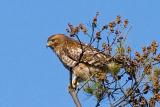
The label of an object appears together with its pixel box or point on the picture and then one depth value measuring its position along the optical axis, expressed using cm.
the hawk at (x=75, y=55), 1065
